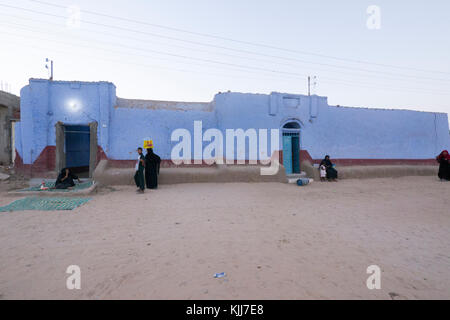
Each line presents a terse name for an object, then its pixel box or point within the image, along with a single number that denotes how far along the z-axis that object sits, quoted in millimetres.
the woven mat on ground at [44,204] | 4738
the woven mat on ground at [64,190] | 6469
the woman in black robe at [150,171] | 7434
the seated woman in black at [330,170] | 9750
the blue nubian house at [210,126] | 8148
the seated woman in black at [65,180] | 6808
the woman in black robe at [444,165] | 9703
